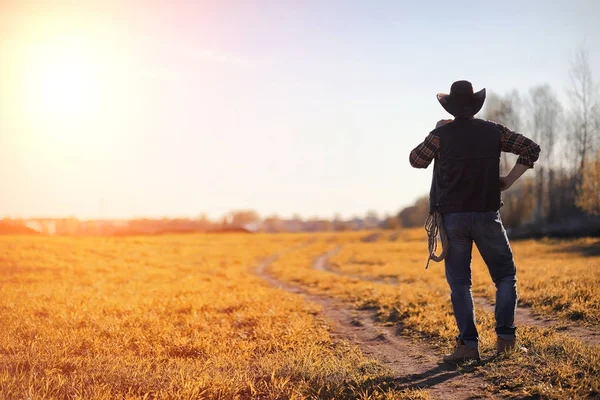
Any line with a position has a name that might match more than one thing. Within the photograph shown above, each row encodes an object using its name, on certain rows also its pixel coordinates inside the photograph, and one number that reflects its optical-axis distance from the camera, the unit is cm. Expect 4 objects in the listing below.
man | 541
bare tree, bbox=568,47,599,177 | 3859
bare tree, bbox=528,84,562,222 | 4806
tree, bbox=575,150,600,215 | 3903
